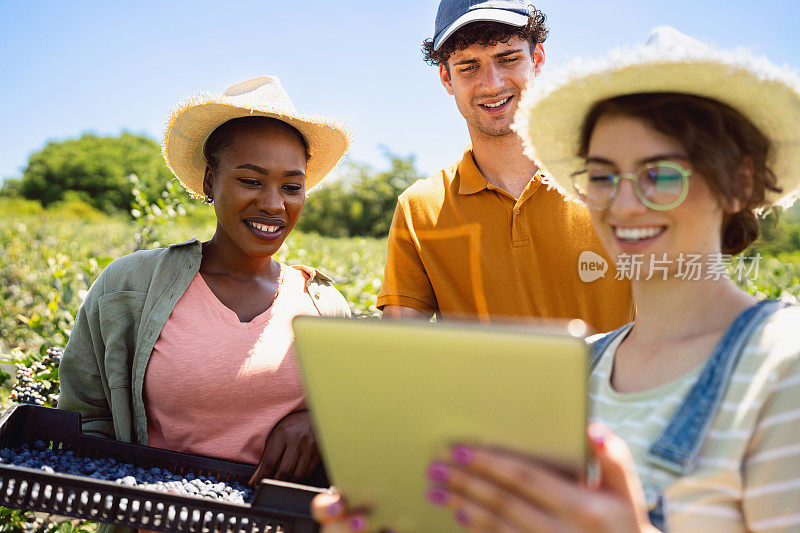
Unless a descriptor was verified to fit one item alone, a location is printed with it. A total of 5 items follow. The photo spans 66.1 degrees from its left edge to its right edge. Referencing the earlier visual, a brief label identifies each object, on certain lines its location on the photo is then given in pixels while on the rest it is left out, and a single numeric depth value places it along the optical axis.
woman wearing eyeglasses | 0.98
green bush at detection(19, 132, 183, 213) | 52.19
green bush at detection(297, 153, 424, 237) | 40.62
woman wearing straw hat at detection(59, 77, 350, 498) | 2.30
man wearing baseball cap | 2.79
